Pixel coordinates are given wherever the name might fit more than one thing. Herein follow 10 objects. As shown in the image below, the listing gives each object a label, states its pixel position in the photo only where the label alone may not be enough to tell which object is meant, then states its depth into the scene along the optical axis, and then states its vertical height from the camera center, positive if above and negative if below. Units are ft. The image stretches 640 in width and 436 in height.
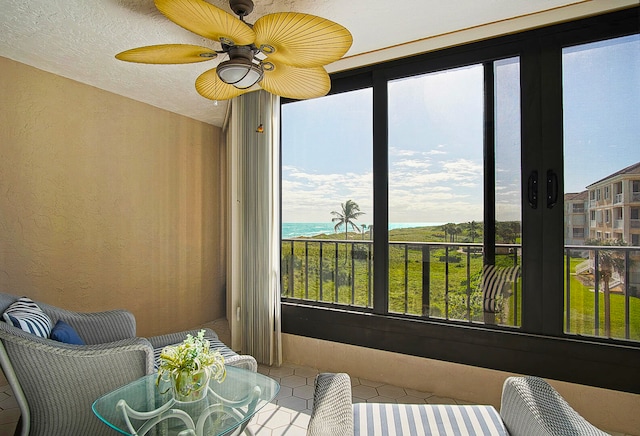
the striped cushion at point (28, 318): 5.24 -1.51
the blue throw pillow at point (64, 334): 5.57 -1.84
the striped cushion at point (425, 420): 4.45 -2.67
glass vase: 4.76 -2.25
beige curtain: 9.89 -0.21
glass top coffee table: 4.55 -2.61
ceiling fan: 4.43 +2.52
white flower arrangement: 4.75 -2.00
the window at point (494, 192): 7.01 +0.63
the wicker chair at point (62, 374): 4.76 -2.25
